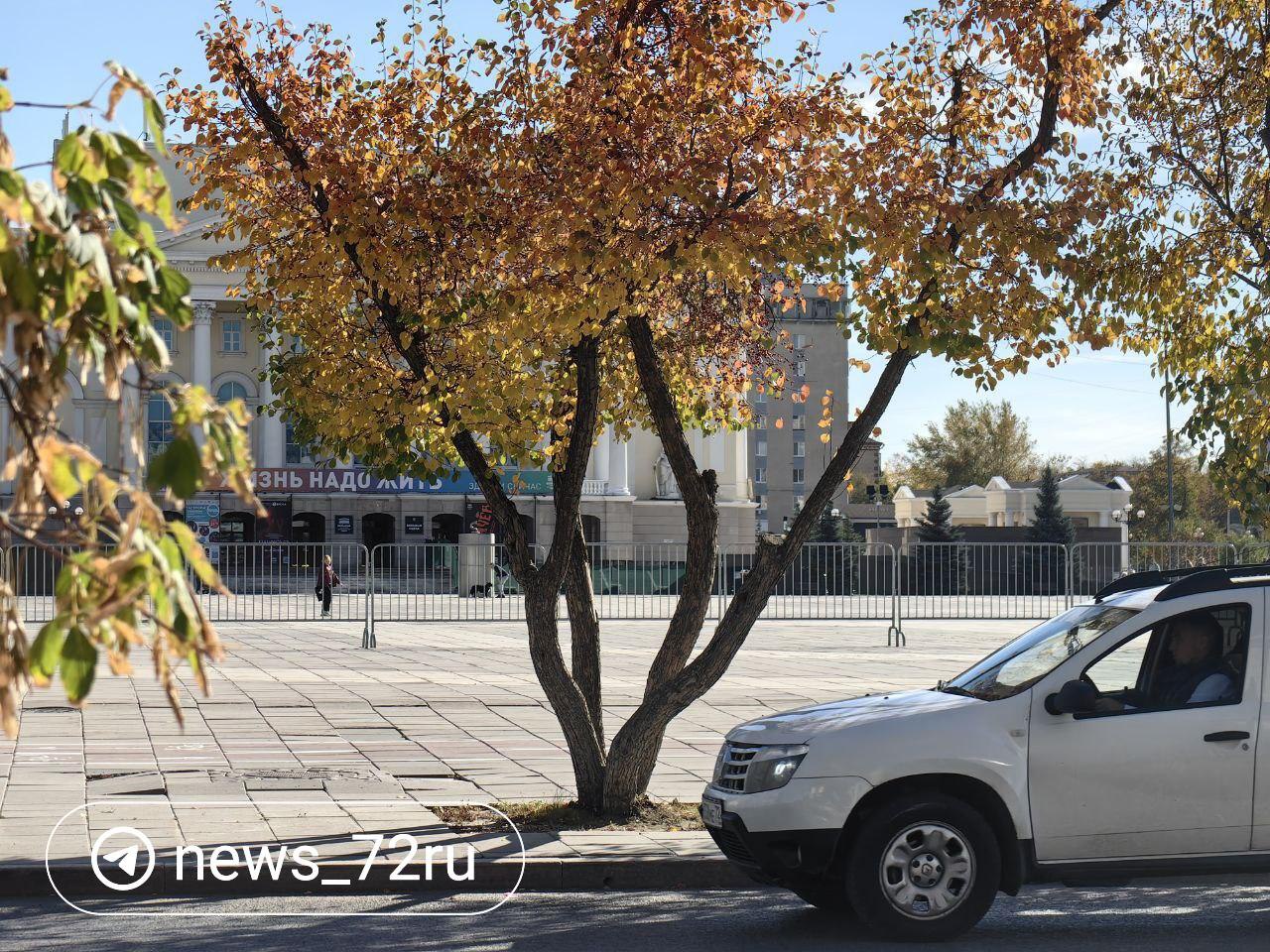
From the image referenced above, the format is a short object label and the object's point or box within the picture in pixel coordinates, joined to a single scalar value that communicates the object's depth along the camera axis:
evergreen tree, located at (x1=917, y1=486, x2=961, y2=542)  77.26
